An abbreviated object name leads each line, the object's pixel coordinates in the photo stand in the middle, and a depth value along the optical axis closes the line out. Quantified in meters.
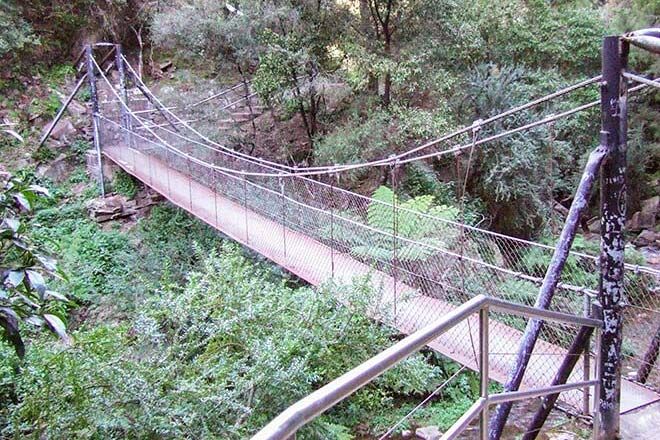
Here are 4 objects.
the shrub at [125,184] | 7.52
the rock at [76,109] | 8.48
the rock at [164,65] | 9.63
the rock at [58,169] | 7.74
